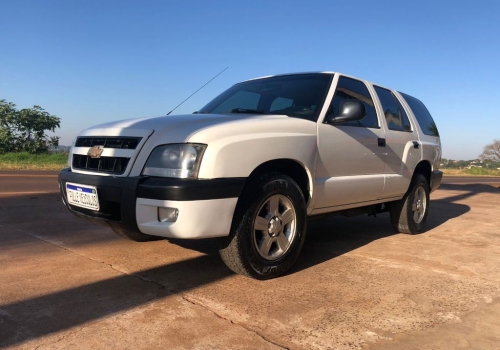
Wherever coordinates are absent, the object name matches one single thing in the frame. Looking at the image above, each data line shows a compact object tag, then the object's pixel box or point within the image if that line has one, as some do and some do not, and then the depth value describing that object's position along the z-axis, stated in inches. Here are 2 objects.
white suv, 116.2
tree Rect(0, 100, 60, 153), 1469.0
